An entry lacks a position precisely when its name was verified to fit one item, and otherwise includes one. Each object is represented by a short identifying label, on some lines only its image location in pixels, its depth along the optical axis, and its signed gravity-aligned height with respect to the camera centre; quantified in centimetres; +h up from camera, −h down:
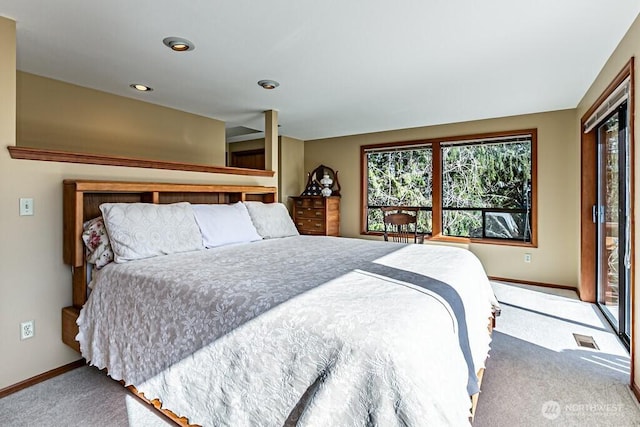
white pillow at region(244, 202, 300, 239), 335 -5
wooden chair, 478 -13
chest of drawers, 578 +0
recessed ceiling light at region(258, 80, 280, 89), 318 +125
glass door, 265 -7
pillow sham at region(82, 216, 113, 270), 224 -20
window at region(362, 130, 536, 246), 462 +47
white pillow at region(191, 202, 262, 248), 280 -8
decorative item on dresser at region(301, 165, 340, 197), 591 +58
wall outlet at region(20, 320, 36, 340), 221 -75
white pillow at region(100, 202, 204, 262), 224 -10
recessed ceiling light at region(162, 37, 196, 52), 233 +121
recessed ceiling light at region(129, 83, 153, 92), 327 +125
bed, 109 -48
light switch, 221 +6
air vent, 266 -102
